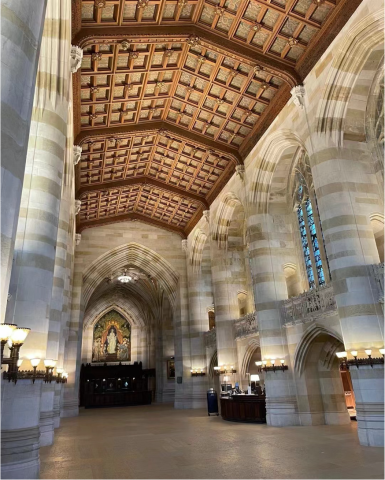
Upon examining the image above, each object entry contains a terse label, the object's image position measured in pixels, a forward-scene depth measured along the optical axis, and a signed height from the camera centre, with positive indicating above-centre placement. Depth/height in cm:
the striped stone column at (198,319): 2376 +413
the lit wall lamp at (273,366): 1444 +59
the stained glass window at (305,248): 1621 +535
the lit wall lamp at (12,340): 463 +67
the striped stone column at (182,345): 2414 +256
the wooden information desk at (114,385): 3288 +48
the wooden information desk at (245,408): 1502 -90
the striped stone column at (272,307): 1410 +290
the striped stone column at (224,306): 1983 +401
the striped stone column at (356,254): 999 +339
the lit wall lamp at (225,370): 1928 +73
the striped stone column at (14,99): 456 +350
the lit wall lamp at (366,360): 995 +45
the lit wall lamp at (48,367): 914 +61
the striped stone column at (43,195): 788 +428
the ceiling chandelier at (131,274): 2912 +937
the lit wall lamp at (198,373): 2388 +81
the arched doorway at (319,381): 1377 -1
